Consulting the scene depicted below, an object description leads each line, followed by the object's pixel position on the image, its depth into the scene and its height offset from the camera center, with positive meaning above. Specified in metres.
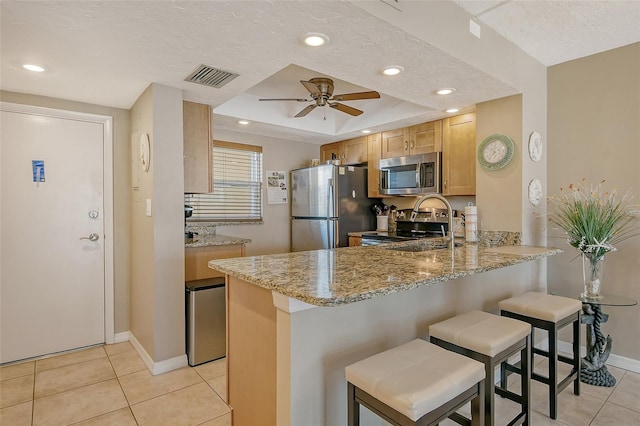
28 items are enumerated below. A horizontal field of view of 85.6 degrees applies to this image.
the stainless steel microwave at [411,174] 3.74 +0.38
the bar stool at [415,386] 1.12 -0.61
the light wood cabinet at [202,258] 2.93 -0.43
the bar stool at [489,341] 1.49 -0.61
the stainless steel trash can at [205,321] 2.70 -0.90
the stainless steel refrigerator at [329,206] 4.30 +0.03
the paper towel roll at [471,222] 2.91 -0.12
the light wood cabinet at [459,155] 3.44 +0.54
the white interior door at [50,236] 2.76 -0.23
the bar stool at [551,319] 1.97 -0.66
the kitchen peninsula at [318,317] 1.34 -0.51
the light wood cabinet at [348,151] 4.63 +0.81
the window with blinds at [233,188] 4.25 +0.27
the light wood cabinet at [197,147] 2.98 +0.54
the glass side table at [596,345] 2.39 -0.97
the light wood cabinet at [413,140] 3.77 +0.79
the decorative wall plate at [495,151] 2.78 +0.46
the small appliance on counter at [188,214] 3.32 -0.06
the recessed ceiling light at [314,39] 1.75 +0.88
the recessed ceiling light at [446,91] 2.63 +0.90
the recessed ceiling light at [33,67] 2.24 +0.93
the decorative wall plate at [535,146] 2.79 +0.50
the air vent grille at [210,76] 2.30 +0.92
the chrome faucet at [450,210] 2.45 -0.02
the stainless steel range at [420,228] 3.99 -0.25
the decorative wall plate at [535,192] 2.80 +0.13
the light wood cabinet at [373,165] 4.40 +0.55
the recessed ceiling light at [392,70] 2.19 +0.89
